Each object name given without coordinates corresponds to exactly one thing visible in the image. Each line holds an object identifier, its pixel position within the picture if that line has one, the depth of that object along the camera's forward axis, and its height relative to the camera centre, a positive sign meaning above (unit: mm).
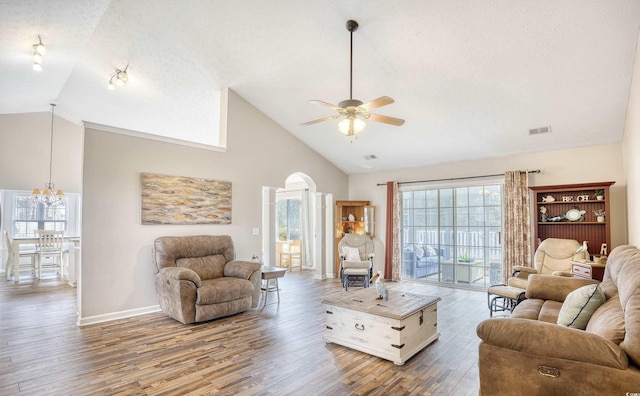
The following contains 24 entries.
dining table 6855 -939
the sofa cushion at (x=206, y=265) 4797 -764
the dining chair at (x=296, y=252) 8734 -1023
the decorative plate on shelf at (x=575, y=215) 5152 -33
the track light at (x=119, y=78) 5289 +2126
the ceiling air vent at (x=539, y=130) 5073 +1243
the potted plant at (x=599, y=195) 4949 +265
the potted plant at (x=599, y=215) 4961 -31
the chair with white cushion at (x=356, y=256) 6434 -903
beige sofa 1744 -782
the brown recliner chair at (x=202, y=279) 4215 -910
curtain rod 5782 +664
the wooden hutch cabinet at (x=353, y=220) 7699 -176
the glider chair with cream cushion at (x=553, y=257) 4852 -649
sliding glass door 6320 -438
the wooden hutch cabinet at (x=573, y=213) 4969 -3
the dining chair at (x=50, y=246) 7277 -750
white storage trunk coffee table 3139 -1097
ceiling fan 3188 +981
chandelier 7593 +392
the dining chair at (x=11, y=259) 7147 -1066
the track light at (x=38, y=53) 4207 +2019
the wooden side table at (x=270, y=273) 5112 -936
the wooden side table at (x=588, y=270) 3932 -683
